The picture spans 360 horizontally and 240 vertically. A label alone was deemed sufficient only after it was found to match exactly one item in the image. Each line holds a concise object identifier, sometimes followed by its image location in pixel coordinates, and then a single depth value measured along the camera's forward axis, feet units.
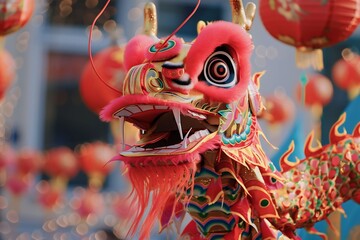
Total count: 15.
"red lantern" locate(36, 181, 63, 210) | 38.74
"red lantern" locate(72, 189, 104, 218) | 37.10
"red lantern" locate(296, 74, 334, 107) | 32.86
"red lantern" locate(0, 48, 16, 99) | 21.71
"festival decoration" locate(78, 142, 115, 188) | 35.59
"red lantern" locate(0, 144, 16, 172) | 38.88
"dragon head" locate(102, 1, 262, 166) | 12.50
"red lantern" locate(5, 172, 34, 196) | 38.54
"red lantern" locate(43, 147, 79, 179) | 38.12
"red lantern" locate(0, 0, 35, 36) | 16.74
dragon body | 12.56
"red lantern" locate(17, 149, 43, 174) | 38.20
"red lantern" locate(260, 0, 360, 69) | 17.29
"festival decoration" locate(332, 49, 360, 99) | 31.60
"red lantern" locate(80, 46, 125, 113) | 23.39
